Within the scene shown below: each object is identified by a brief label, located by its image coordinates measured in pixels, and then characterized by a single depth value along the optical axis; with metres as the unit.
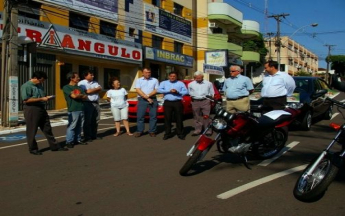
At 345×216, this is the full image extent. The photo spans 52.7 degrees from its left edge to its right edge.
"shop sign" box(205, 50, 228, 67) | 31.82
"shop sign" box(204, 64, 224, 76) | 30.56
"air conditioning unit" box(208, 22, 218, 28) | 33.81
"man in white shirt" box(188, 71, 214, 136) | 8.74
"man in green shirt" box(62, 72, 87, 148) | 7.62
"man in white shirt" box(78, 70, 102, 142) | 8.33
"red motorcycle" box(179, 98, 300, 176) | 5.19
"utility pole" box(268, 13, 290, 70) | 36.64
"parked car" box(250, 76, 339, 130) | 9.38
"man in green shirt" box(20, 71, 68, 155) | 6.82
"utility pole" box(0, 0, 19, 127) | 11.36
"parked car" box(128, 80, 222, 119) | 11.99
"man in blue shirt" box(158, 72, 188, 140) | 8.59
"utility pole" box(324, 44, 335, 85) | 71.16
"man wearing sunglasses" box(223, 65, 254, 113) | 7.74
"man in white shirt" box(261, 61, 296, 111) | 7.40
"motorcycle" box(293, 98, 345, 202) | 3.88
